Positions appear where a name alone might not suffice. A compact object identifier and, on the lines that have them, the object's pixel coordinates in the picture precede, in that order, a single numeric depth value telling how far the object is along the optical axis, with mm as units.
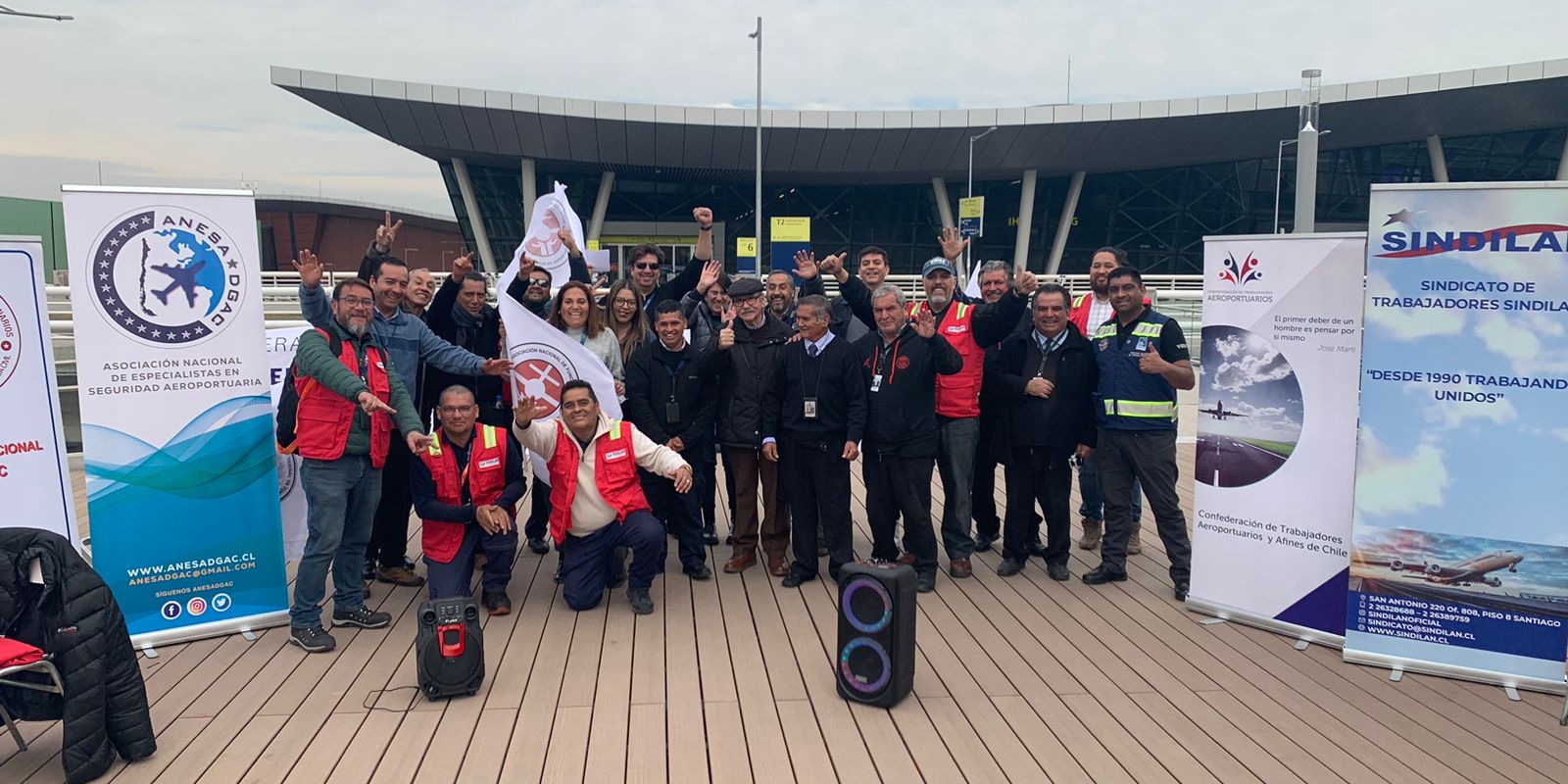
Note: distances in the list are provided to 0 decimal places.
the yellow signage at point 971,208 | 28844
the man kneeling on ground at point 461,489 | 4520
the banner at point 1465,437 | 3746
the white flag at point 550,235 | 6008
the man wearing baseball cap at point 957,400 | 5293
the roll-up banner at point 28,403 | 4016
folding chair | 2914
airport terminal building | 29781
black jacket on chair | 2992
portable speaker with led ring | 3562
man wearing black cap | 5207
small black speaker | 3650
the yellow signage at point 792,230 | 19812
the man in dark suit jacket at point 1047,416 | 5242
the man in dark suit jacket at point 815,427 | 5000
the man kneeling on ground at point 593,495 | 4750
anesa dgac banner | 4105
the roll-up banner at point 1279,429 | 4258
